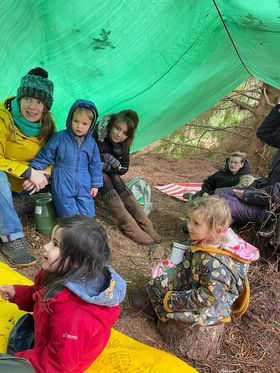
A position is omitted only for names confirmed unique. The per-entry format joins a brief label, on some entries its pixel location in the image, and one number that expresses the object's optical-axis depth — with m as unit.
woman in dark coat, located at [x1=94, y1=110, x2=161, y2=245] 3.89
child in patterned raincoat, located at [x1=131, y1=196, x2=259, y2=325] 2.35
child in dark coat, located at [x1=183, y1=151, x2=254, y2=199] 4.59
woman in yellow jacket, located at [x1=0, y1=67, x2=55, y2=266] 2.97
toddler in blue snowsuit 3.31
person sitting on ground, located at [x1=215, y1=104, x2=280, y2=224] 3.66
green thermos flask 3.37
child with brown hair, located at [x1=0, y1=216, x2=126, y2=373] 1.68
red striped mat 5.54
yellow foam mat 2.16
